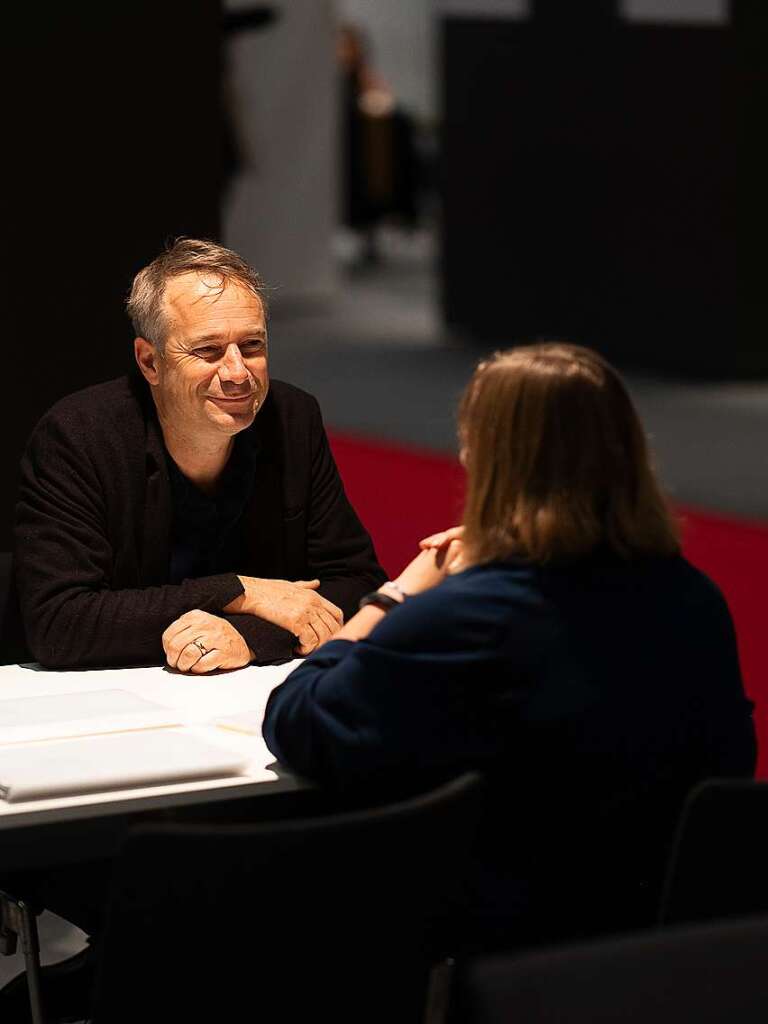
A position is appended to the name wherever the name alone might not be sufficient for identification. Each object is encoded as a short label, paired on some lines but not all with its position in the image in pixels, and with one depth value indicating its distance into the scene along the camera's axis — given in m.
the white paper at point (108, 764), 2.41
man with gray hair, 3.11
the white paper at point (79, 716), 2.68
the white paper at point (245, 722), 2.71
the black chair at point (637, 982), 1.77
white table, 2.34
